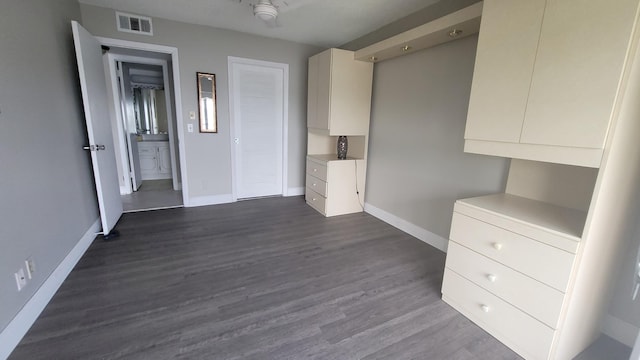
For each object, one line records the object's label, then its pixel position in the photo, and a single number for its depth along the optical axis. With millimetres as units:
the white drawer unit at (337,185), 3801
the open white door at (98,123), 2553
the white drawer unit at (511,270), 1431
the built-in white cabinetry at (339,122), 3541
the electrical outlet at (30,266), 1730
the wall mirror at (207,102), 3824
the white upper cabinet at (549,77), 1235
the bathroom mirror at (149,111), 5961
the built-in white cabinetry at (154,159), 5699
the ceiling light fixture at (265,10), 2436
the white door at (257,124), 4133
